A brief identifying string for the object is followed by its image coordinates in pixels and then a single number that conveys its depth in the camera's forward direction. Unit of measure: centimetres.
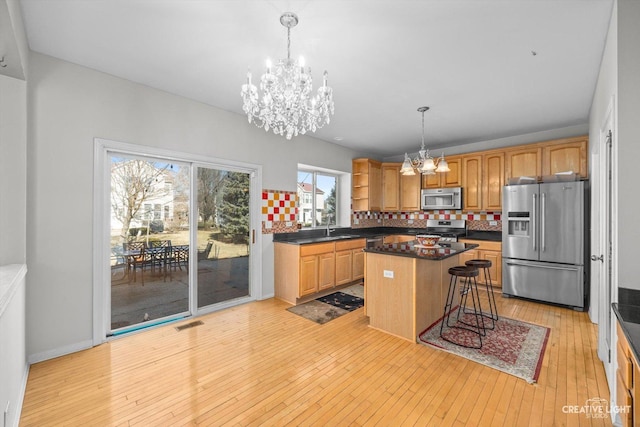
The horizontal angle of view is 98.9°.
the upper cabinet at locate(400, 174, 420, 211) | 577
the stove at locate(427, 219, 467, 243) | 517
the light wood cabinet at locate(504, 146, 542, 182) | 435
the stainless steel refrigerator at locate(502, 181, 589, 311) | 365
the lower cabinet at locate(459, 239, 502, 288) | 446
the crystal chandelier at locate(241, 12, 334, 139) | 189
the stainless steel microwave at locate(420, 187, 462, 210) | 516
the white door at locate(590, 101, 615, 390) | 202
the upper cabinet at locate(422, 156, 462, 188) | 520
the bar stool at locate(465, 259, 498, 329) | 313
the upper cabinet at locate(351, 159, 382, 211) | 571
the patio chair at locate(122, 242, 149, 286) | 303
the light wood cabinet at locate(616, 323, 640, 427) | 117
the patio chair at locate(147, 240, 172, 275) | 319
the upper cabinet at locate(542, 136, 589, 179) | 397
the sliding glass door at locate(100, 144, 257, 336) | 296
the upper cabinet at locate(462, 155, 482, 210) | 496
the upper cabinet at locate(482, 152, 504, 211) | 472
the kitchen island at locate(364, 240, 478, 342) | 284
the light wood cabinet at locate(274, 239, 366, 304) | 395
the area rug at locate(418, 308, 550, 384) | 234
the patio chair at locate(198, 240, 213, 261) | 354
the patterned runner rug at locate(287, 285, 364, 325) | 349
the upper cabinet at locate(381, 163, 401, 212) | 600
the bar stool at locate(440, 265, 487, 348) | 273
